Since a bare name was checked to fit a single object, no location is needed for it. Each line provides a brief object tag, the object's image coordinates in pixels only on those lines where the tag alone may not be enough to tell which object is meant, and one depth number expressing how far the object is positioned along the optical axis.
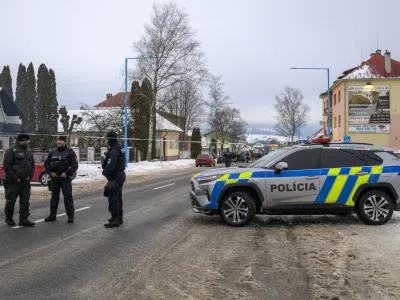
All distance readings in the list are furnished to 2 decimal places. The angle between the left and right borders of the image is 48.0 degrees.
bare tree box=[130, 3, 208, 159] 40.72
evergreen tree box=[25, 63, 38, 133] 69.75
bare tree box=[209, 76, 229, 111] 80.56
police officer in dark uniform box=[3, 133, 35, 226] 8.36
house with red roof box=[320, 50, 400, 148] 43.94
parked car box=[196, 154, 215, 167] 43.69
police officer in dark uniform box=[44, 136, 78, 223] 8.78
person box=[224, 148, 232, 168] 37.31
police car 8.38
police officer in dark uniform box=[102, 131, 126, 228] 8.38
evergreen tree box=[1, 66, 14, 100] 72.21
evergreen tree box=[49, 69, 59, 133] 69.38
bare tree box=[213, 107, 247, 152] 83.75
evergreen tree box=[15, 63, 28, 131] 70.00
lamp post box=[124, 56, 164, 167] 33.06
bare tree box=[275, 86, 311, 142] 77.69
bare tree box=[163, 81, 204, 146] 73.00
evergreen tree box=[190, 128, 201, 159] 74.02
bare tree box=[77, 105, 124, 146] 49.41
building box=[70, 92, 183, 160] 59.53
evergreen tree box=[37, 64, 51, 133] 68.62
